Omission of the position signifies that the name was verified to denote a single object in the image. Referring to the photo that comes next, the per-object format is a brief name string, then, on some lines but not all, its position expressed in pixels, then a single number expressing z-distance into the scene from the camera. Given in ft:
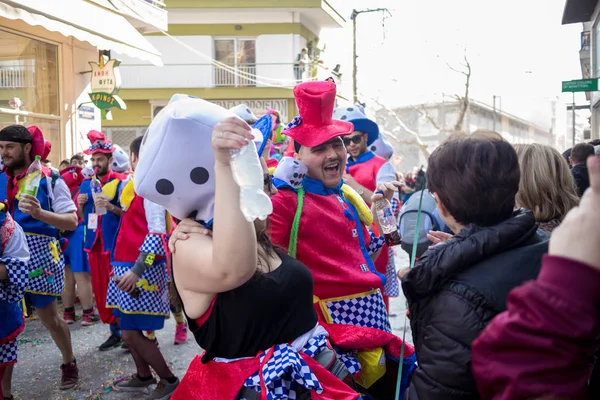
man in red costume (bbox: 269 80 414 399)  8.55
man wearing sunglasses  16.12
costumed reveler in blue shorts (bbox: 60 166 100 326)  23.22
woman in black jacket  5.36
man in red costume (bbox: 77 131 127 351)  18.94
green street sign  38.81
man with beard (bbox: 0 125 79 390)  15.12
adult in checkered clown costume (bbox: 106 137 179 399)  15.07
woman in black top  6.18
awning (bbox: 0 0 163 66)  25.04
